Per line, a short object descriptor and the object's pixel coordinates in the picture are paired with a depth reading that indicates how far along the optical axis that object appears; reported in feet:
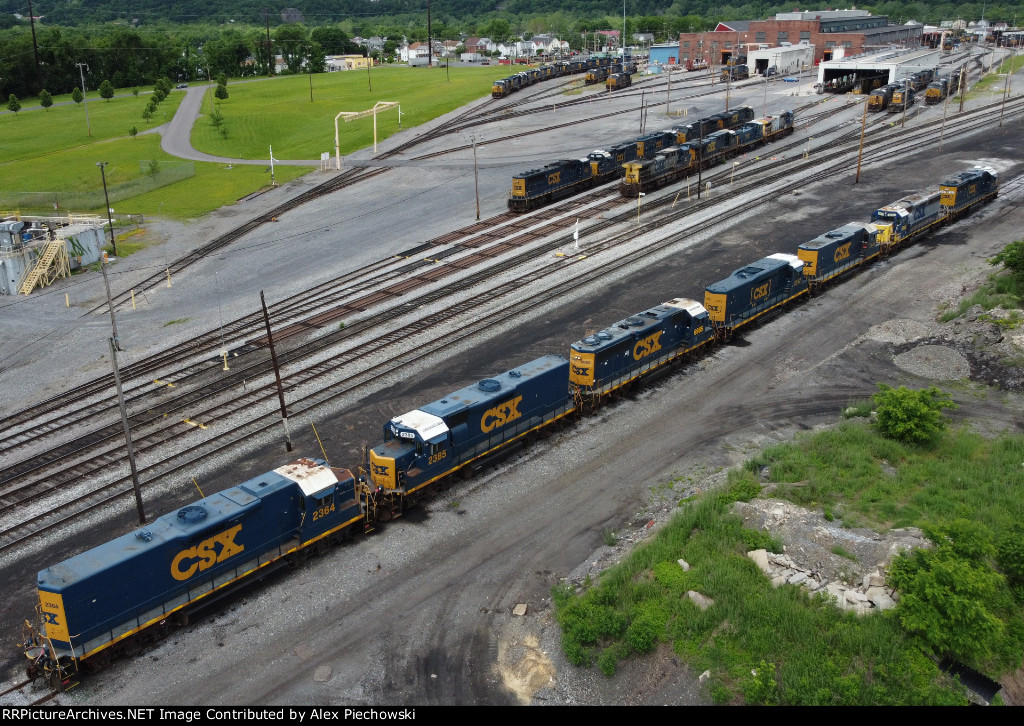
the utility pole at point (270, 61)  552.00
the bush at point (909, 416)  109.91
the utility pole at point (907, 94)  348.18
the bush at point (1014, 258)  156.76
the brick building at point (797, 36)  507.30
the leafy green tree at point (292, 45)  576.20
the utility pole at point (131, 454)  96.68
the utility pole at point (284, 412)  114.70
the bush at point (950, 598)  73.00
